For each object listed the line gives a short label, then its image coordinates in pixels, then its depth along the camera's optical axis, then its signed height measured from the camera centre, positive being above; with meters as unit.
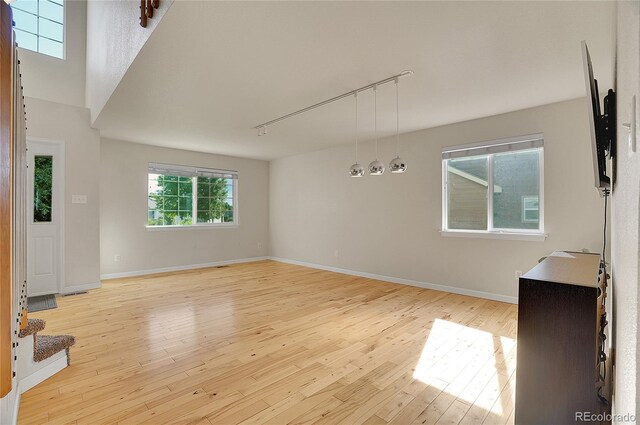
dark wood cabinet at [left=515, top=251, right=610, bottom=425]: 1.39 -0.68
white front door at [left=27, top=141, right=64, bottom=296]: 4.42 -0.11
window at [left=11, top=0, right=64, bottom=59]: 4.62 +2.95
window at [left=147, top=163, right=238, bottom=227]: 6.16 +0.30
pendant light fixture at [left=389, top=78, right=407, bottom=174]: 3.36 +0.50
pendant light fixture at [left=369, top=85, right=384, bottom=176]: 3.35 +0.50
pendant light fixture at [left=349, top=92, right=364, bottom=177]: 3.54 +0.47
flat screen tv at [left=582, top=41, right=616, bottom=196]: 1.36 +0.40
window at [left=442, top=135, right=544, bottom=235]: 3.94 +0.33
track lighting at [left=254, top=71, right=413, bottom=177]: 3.02 +1.32
